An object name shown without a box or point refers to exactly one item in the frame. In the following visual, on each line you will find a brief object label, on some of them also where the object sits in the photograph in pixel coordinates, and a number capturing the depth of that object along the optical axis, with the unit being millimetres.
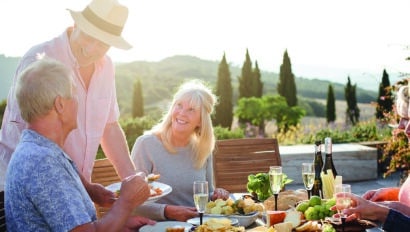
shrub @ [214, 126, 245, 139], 8602
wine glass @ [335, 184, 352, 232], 2363
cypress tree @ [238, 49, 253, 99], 18391
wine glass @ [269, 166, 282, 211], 2727
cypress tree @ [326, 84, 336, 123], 18917
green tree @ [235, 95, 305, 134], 15422
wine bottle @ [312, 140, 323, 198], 3109
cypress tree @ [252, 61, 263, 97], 18406
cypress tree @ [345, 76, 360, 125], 18481
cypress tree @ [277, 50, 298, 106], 18234
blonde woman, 3332
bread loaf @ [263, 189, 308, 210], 2801
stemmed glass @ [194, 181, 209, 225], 2381
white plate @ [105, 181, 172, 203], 2663
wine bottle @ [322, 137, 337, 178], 2883
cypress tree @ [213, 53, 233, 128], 16328
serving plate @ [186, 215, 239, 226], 2464
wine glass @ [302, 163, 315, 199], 2848
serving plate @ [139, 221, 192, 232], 2362
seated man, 1829
